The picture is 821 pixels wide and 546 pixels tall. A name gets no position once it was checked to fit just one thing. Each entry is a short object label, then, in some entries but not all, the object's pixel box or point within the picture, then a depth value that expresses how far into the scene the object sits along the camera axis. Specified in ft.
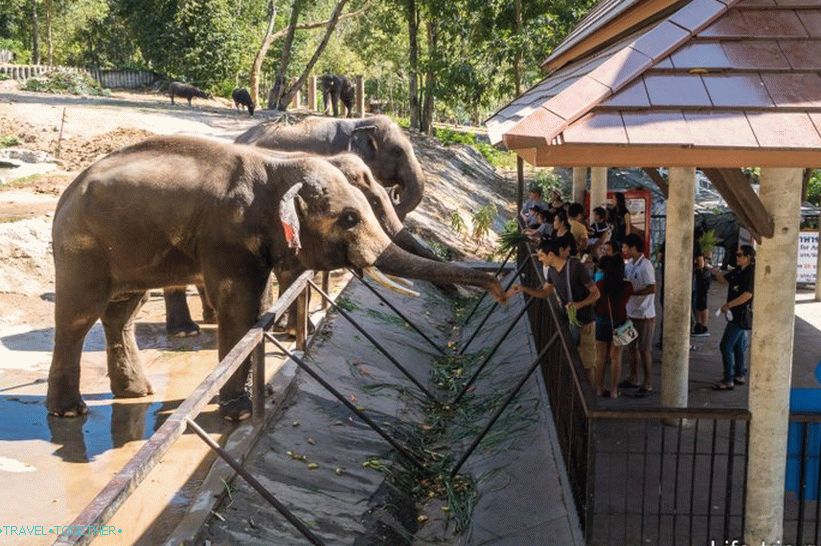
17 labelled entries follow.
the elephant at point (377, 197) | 30.58
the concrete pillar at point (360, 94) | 113.29
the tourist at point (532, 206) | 53.11
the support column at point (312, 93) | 135.44
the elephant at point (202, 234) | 27.32
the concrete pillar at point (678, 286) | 28.76
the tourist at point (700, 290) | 40.07
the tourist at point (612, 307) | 31.04
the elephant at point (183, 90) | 113.80
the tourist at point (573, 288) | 29.35
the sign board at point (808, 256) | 53.26
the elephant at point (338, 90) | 116.47
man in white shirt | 31.96
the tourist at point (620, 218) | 42.91
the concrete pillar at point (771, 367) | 19.56
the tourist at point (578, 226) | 38.40
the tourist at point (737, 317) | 31.09
